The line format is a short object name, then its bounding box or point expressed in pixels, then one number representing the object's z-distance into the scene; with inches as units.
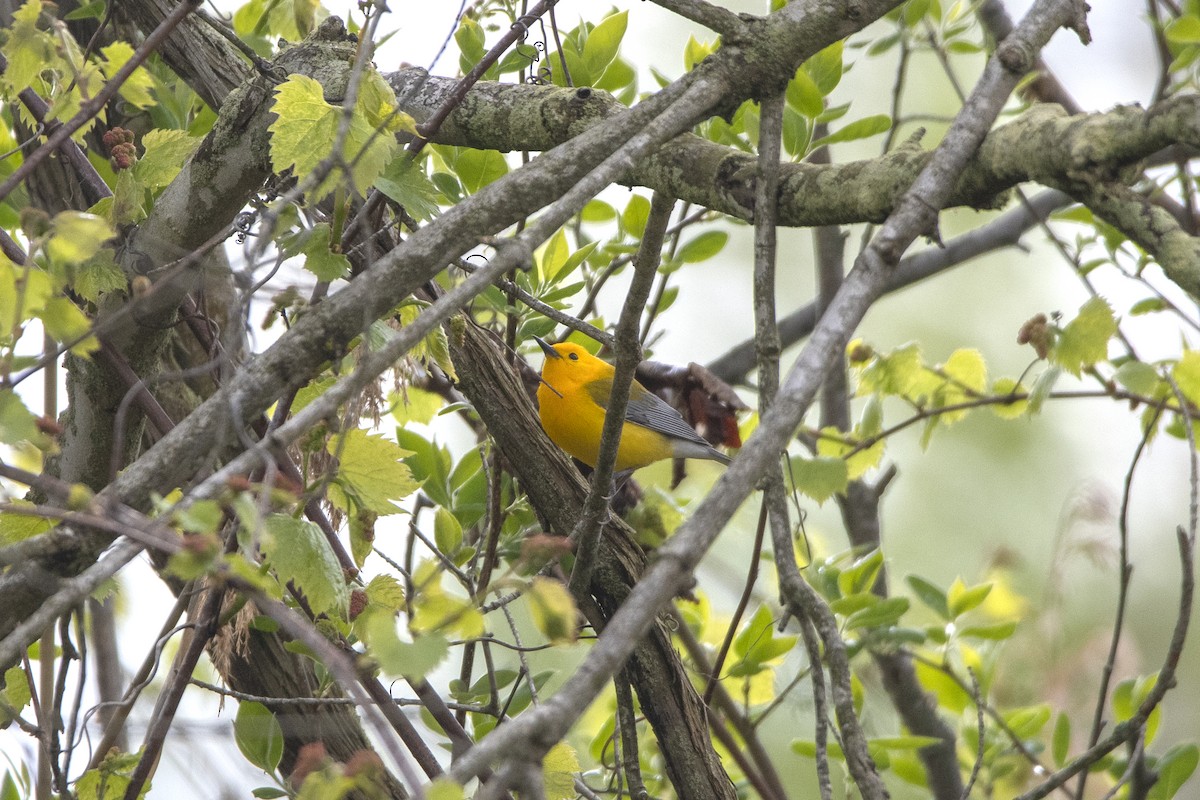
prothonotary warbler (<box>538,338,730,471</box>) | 397.4
